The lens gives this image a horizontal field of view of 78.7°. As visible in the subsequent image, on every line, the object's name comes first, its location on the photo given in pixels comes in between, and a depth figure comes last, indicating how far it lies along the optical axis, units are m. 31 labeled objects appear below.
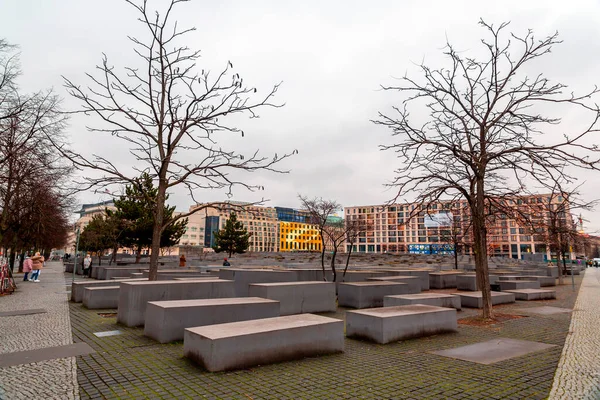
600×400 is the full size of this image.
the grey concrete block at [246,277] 12.41
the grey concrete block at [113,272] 21.19
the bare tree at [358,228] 18.00
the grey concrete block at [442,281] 19.84
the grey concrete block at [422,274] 18.70
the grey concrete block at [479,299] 12.94
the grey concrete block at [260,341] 5.11
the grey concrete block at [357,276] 16.81
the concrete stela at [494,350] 6.05
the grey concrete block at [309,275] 15.81
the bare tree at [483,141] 9.45
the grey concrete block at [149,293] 8.42
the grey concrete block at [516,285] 17.55
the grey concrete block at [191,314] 6.86
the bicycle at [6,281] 15.26
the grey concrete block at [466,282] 18.41
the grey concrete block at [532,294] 15.50
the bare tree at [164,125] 9.72
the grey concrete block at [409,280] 14.52
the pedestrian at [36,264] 22.11
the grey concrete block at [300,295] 10.03
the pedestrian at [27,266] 21.61
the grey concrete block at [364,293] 12.28
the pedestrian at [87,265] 26.44
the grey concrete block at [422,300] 9.82
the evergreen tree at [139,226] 32.78
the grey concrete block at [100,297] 11.37
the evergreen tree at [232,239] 64.31
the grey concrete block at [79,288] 12.87
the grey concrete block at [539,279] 20.59
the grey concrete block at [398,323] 7.14
